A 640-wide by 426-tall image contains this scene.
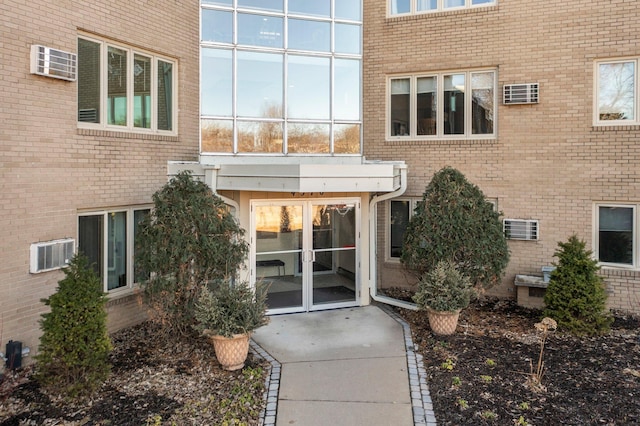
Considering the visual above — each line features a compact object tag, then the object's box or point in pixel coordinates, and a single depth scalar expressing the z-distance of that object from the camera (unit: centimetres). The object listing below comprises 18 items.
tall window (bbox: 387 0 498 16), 1047
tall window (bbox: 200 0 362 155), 950
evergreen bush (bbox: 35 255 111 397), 545
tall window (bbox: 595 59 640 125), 937
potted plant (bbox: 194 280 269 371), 645
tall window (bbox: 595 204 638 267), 940
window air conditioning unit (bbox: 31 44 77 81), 658
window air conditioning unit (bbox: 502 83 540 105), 988
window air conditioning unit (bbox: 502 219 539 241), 1003
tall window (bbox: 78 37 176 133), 759
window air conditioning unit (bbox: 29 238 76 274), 666
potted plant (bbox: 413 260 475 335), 784
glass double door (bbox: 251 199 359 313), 923
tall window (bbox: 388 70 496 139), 1052
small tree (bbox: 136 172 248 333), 701
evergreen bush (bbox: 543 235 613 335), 798
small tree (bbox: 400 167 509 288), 849
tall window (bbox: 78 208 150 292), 770
